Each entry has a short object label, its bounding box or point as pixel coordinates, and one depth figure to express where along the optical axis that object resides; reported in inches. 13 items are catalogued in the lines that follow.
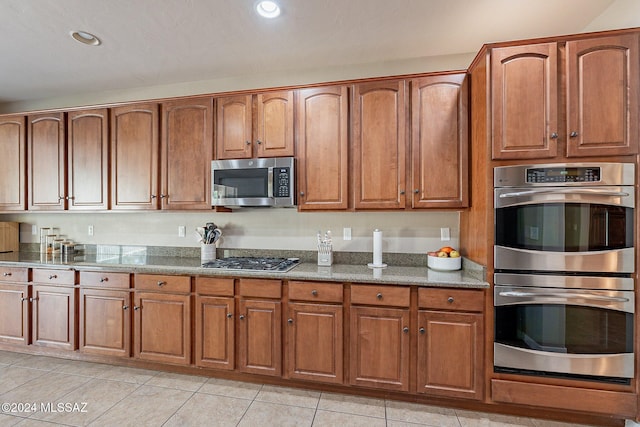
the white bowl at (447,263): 90.3
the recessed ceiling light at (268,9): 74.4
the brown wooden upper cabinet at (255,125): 97.1
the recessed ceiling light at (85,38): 86.6
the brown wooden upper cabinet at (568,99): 68.5
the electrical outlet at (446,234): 99.9
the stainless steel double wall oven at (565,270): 68.7
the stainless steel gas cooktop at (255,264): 92.1
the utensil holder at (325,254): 100.1
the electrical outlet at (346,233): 106.3
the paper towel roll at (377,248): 95.8
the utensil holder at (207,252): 110.8
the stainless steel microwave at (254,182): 95.3
